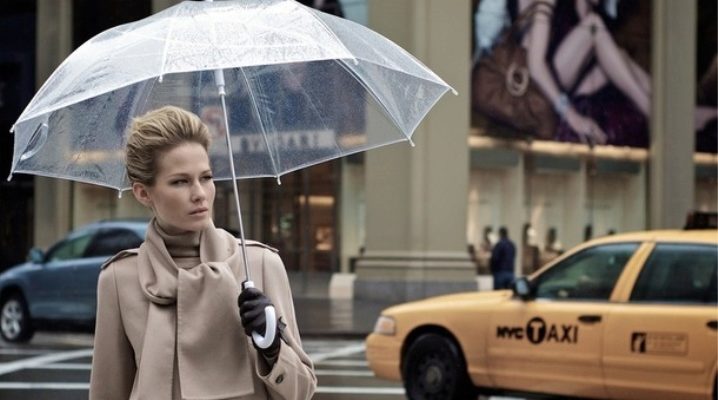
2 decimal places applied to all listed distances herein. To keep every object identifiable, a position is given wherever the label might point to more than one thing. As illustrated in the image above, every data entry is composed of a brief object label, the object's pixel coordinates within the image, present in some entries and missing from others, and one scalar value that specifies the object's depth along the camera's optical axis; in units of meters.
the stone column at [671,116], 31.62
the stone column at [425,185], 26.33
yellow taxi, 9.56
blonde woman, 3.25
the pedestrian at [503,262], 23.69
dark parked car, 18.52
